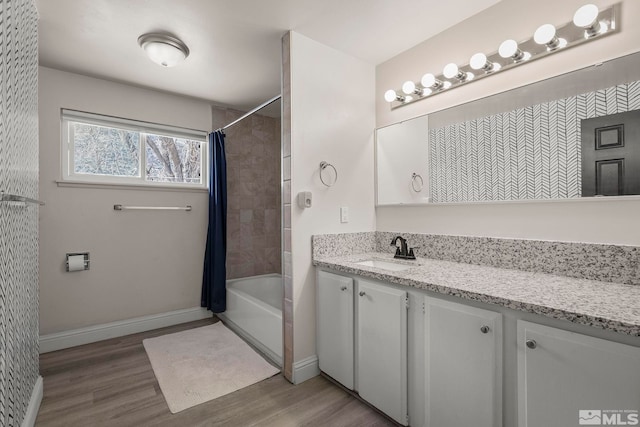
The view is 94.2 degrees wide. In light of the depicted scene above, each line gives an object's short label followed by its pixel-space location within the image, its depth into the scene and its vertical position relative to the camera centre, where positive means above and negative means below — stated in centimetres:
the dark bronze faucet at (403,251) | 205 -27
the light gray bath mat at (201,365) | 190 -113
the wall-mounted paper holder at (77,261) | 252 -39
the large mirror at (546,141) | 132 +37
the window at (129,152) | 264 +62
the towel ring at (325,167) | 211 +33
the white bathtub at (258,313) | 226 -91
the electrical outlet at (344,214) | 223 -1
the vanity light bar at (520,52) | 136 +86
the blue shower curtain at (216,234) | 308 -21
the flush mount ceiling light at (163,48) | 199 +115
